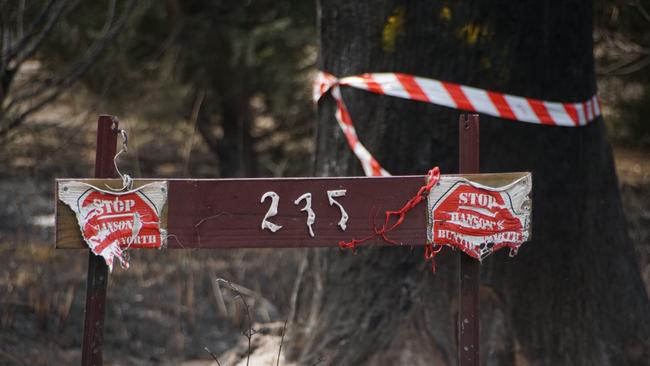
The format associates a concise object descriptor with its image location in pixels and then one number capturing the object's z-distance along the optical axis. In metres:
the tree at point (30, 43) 9.34
